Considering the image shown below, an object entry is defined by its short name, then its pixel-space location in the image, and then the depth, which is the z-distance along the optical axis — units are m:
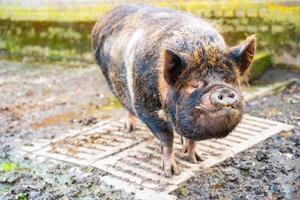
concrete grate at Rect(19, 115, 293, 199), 4.05
